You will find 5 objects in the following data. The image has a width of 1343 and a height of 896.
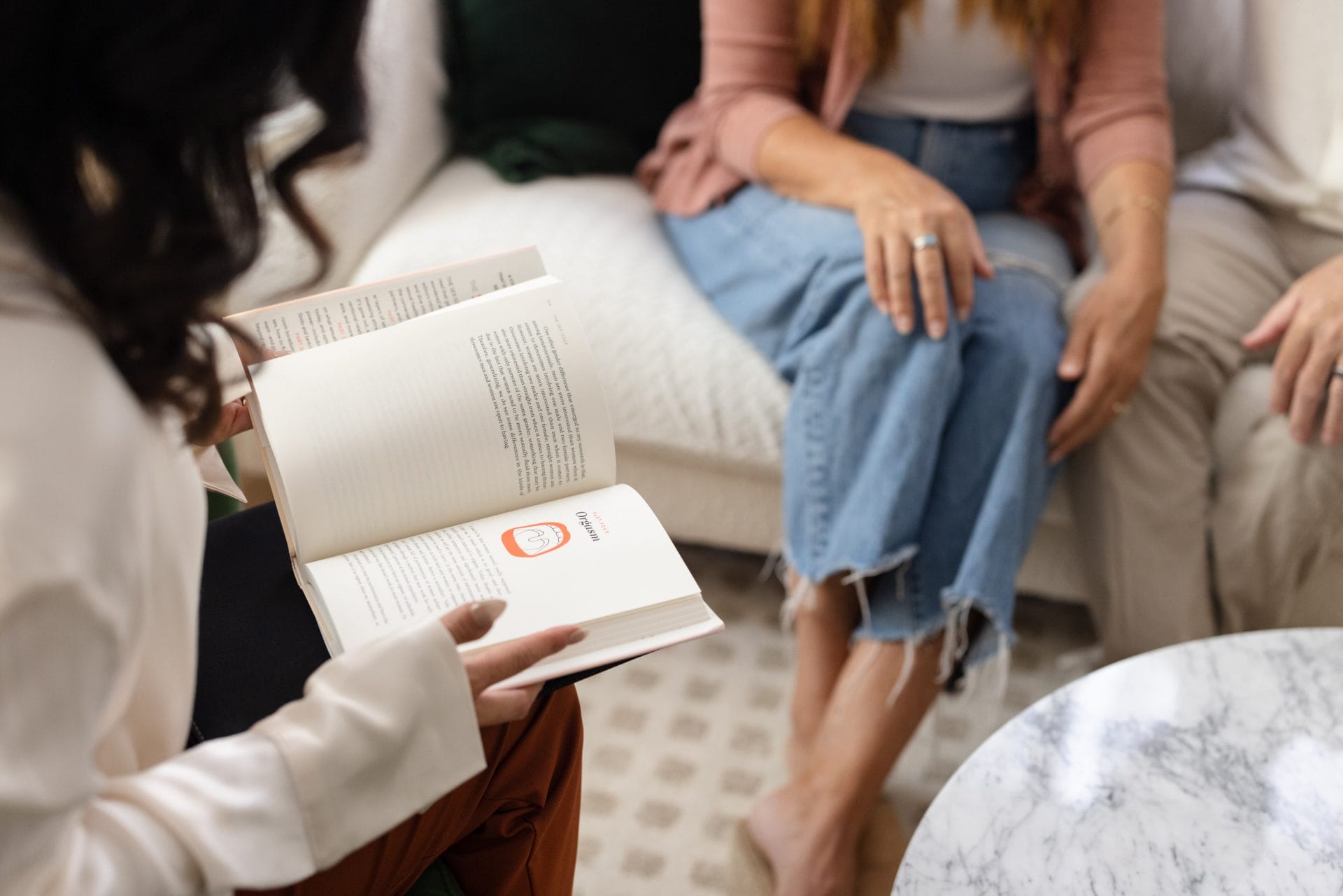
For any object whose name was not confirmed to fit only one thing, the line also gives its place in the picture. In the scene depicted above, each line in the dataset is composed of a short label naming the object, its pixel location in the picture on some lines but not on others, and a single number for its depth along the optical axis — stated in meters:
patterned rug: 1.14
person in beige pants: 1.10
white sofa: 1.23
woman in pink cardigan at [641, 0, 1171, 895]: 1.05
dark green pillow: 1.45
